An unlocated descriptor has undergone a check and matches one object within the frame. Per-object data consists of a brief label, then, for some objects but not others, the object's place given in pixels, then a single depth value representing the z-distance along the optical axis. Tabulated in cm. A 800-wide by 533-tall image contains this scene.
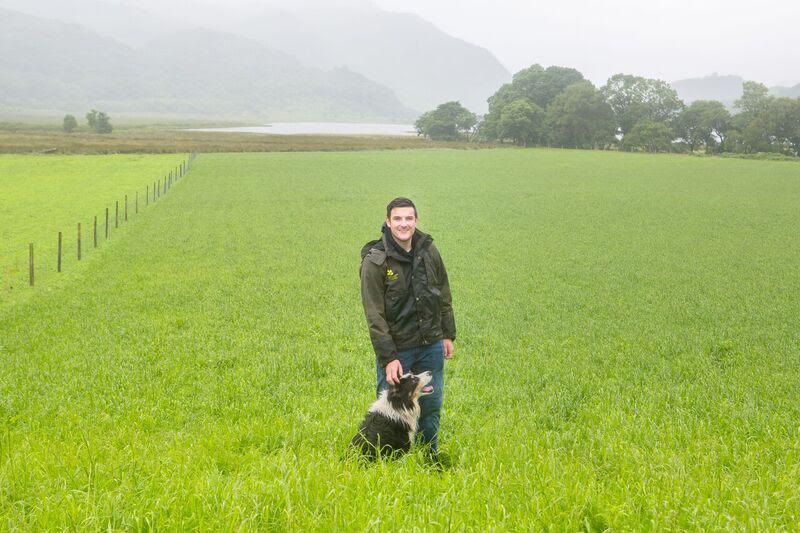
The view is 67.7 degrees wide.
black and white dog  618
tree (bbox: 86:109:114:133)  15688
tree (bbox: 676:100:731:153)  12338
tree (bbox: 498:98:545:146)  14175
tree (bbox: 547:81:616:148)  13625
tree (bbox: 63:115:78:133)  16046
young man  638
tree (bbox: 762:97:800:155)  11281
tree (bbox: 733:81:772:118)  12559
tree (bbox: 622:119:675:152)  12712
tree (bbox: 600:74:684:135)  13788
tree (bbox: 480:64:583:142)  15648
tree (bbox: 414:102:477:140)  17425
